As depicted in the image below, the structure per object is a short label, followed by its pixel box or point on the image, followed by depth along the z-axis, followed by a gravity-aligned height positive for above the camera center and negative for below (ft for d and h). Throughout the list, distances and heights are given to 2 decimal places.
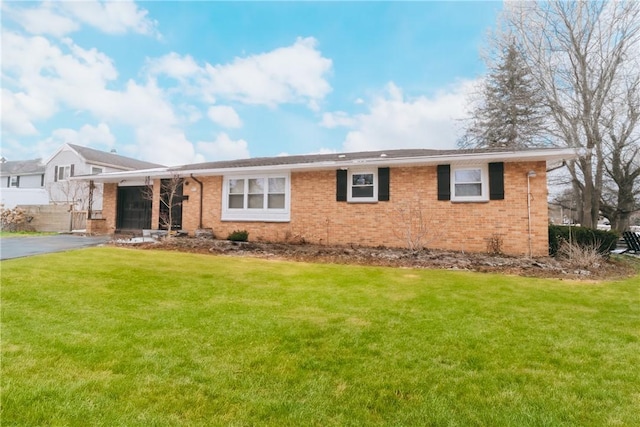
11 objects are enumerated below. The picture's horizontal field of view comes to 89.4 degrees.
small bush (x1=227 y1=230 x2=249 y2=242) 41.45 -1.50
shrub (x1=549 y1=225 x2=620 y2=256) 33.76 -1.01
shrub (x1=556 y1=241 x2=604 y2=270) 27.84 -2.40
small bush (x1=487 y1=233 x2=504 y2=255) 32.73 -1.64
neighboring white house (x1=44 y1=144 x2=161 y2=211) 84.64 +15.62
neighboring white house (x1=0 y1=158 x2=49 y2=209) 84.99 +12.97
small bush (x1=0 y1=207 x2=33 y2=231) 60.49 +0.26
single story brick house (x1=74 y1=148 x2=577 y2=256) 32.73 +3.20
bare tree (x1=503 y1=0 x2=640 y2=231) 47.47 +23.60
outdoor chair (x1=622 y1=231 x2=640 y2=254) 42.29 -1.46
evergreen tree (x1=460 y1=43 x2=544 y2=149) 59.11 +23.63
